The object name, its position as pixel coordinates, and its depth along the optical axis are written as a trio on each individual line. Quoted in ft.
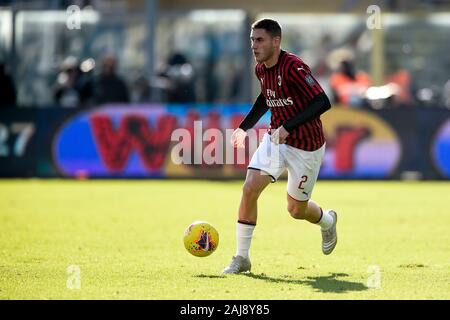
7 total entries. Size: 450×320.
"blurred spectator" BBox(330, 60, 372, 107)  70.90
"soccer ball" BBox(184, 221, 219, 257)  31.53
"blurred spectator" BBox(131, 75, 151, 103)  69.72
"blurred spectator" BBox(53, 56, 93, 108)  69.97
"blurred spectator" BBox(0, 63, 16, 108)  70.13
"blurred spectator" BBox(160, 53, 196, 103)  69.72
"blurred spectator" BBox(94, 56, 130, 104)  68.69
